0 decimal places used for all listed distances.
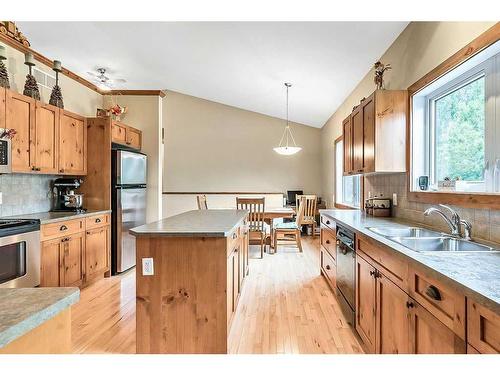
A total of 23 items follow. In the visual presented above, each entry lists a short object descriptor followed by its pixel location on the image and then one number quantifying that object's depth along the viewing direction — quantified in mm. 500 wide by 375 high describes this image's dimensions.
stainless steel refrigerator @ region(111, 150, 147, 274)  3807
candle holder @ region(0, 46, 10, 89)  2752
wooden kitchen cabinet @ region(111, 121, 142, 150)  3916
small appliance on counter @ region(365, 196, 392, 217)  3029
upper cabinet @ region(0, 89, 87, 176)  2756
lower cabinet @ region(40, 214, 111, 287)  2811
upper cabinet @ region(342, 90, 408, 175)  2605
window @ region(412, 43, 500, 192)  1782
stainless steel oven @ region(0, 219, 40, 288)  2336
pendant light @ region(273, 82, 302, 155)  7738
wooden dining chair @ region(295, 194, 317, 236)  5910
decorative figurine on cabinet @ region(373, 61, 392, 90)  2969
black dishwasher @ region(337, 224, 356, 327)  2328
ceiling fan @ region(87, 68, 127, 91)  5466
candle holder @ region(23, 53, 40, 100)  3061
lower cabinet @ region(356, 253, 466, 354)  1156
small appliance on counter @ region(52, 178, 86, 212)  3576
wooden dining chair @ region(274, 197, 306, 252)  5137
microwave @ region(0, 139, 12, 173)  2564
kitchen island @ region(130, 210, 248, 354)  1904
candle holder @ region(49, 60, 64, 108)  3395
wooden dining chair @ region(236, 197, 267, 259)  4625
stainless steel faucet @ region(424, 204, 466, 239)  1777
